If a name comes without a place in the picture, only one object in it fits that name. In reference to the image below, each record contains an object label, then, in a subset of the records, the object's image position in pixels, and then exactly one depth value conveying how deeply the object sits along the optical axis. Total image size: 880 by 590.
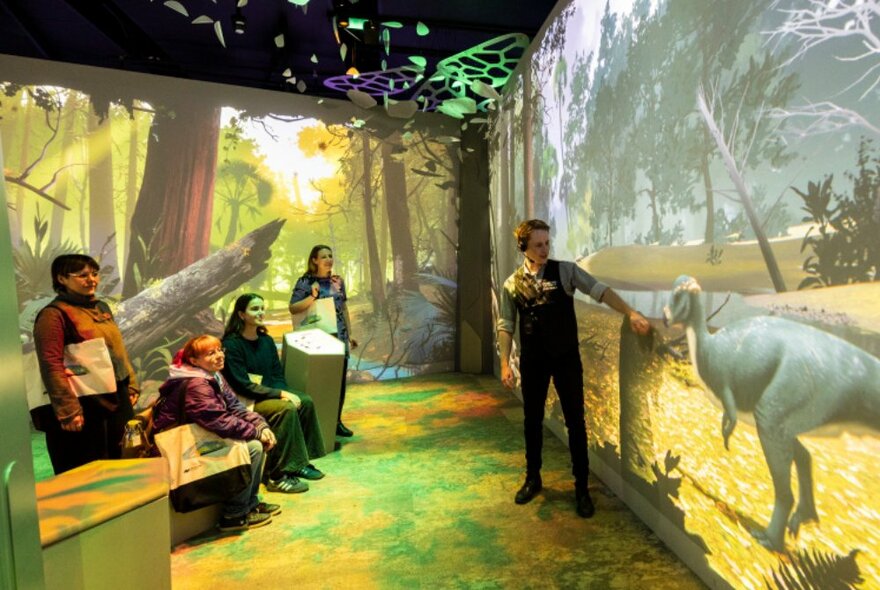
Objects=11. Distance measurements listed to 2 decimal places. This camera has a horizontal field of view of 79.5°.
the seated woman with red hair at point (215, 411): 2.48
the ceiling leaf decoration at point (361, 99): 5.38
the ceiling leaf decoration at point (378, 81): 5.25
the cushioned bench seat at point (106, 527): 1.58
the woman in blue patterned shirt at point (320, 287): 3.91
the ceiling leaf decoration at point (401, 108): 5.80
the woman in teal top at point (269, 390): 3.05
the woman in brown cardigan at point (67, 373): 2.46
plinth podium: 3.60
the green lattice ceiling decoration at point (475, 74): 4.67
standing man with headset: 2.64
